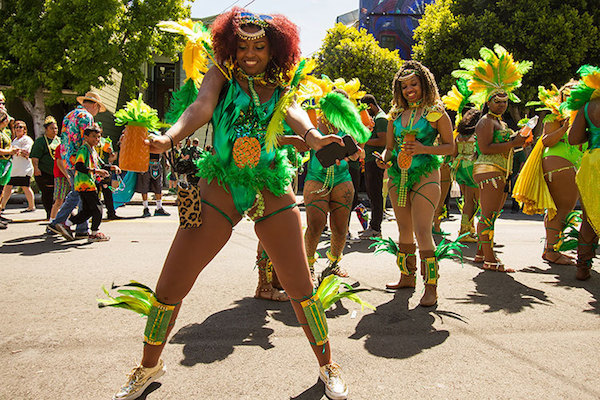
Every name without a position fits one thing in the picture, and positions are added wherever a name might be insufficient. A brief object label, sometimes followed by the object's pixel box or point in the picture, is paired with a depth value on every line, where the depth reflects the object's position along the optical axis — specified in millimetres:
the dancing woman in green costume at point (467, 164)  6755
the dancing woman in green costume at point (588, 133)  4188
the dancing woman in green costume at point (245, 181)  2258
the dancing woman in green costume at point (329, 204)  4148
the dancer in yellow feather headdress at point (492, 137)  5090
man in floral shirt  6059
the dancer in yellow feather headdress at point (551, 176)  5199
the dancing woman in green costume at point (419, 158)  3873
